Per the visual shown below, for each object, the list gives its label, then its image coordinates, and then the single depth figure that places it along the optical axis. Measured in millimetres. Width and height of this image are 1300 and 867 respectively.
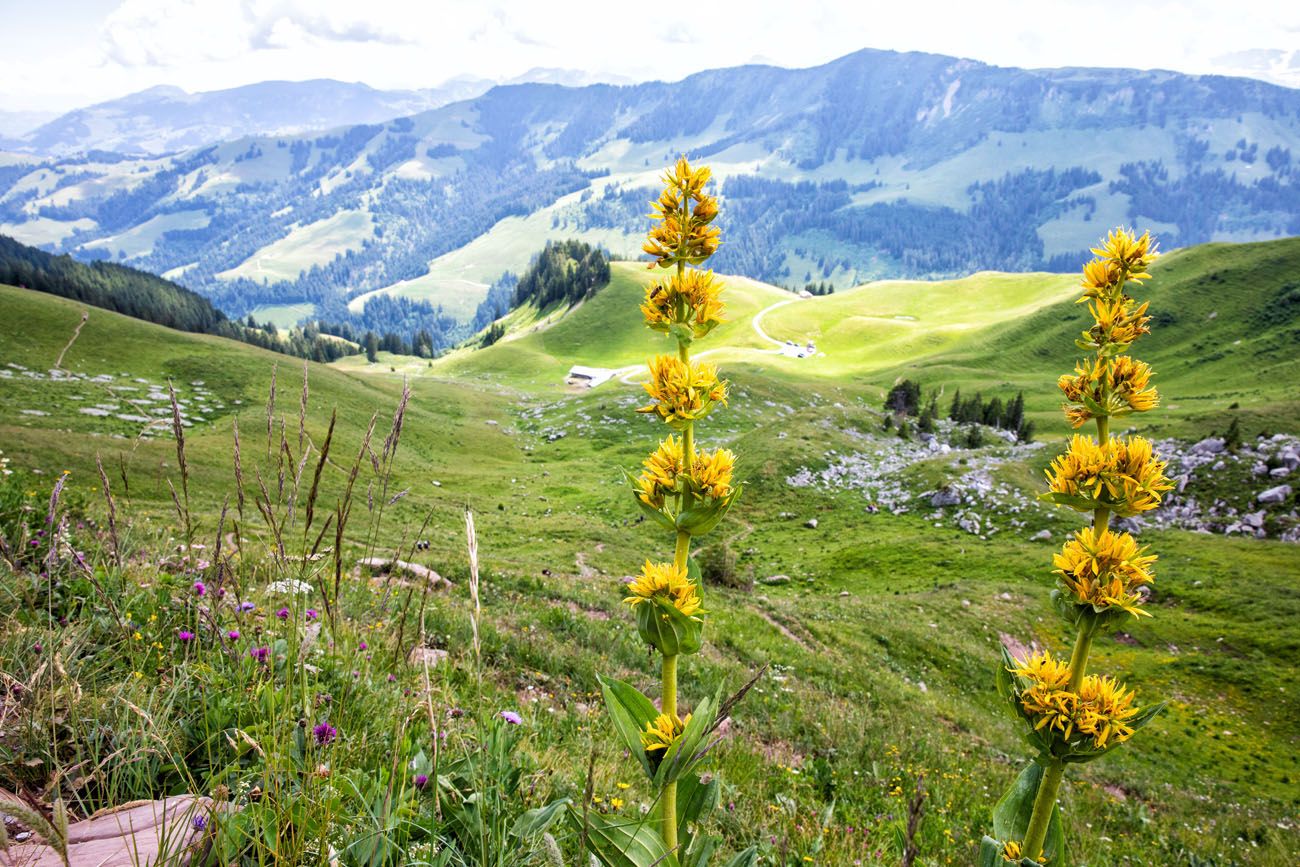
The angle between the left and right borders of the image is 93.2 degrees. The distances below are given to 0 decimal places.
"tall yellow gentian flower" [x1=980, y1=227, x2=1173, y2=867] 2670
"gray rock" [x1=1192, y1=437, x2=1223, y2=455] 41594
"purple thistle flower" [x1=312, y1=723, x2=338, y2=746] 3587
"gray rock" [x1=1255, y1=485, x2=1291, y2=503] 35559
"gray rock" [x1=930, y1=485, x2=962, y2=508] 43031
